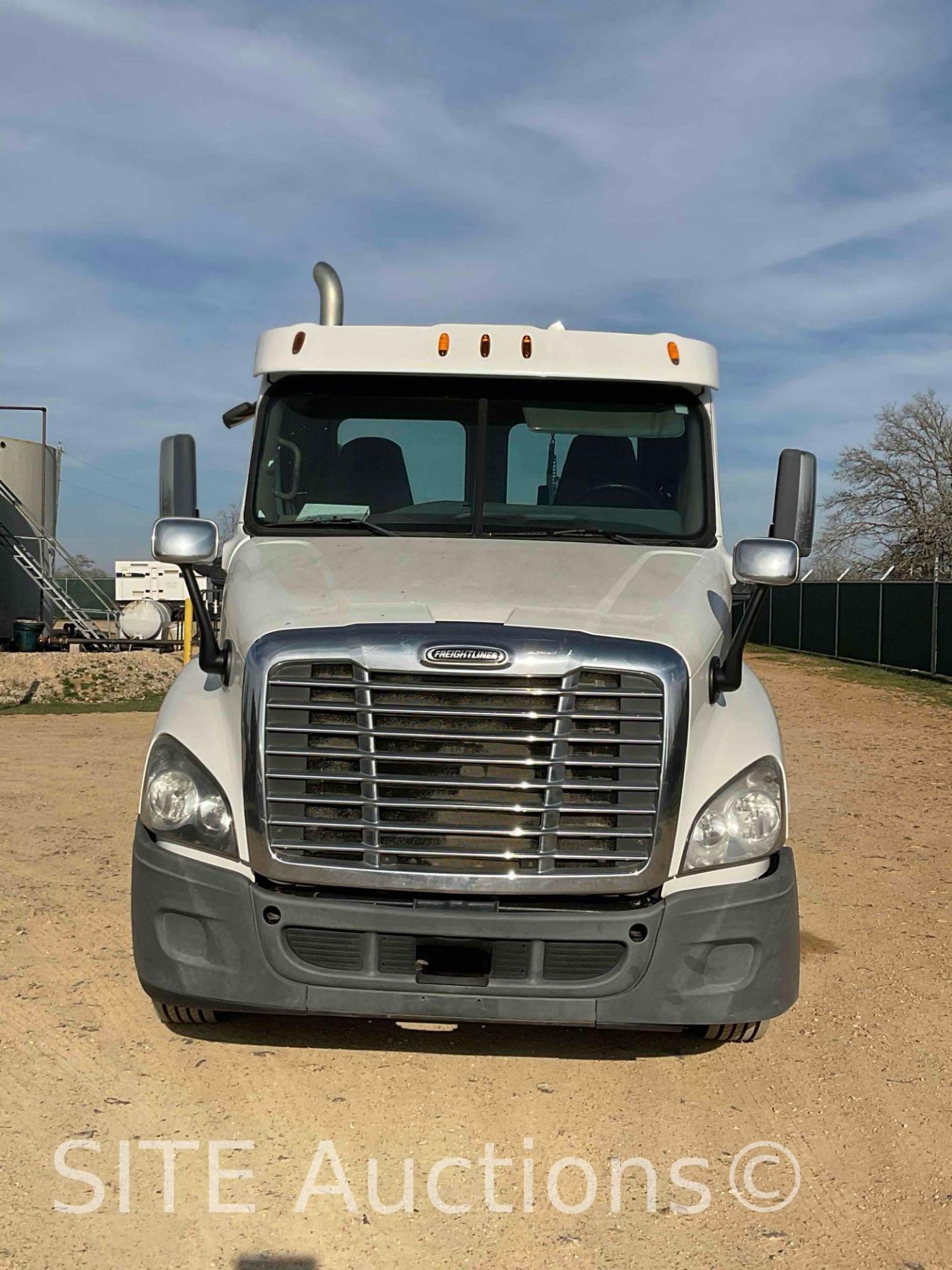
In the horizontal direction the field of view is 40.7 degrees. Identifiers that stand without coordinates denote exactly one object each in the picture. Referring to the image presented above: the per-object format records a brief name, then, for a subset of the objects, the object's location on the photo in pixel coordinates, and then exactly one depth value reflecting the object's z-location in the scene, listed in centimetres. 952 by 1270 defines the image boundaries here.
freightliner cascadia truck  393
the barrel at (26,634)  2617
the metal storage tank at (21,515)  2761
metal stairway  2806
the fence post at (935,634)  2194
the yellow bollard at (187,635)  1927
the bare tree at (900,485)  4678
